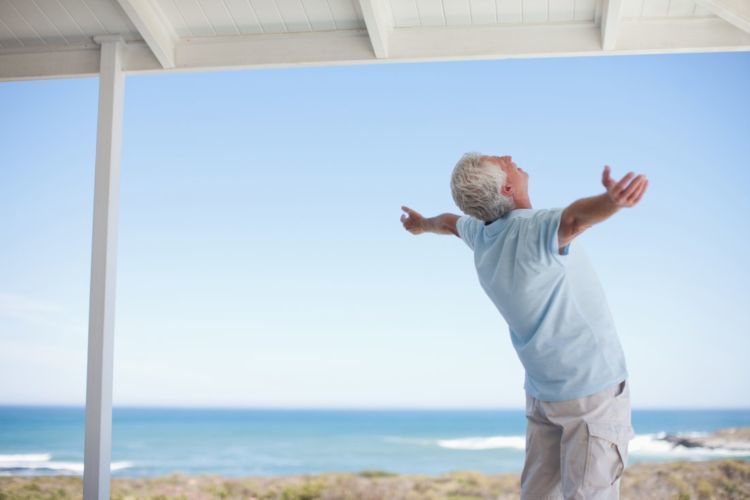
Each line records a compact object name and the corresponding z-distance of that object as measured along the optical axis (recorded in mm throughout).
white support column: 3689
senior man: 2066
